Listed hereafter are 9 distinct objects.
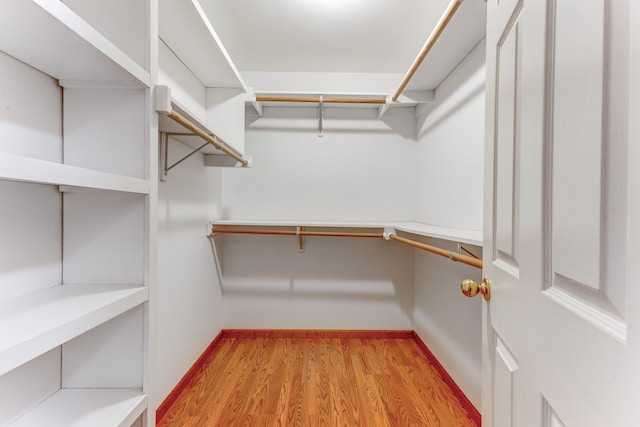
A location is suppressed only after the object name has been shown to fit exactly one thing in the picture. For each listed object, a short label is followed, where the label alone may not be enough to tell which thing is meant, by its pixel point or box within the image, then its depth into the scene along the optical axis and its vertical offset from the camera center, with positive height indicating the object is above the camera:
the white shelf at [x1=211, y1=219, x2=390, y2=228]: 2.10 -0.09
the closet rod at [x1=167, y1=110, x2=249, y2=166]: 1.00 +0.32
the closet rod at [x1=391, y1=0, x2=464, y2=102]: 1.15 +0.80
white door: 0.33 +0.00
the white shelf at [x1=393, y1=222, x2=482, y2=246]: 1.16 -0.10
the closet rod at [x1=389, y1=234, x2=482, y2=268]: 1.08 -0.18
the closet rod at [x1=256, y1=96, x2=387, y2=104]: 2.09 +0.81
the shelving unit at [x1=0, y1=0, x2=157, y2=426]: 0.65 -0.03
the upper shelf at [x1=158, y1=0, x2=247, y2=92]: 1.22 +0.83
